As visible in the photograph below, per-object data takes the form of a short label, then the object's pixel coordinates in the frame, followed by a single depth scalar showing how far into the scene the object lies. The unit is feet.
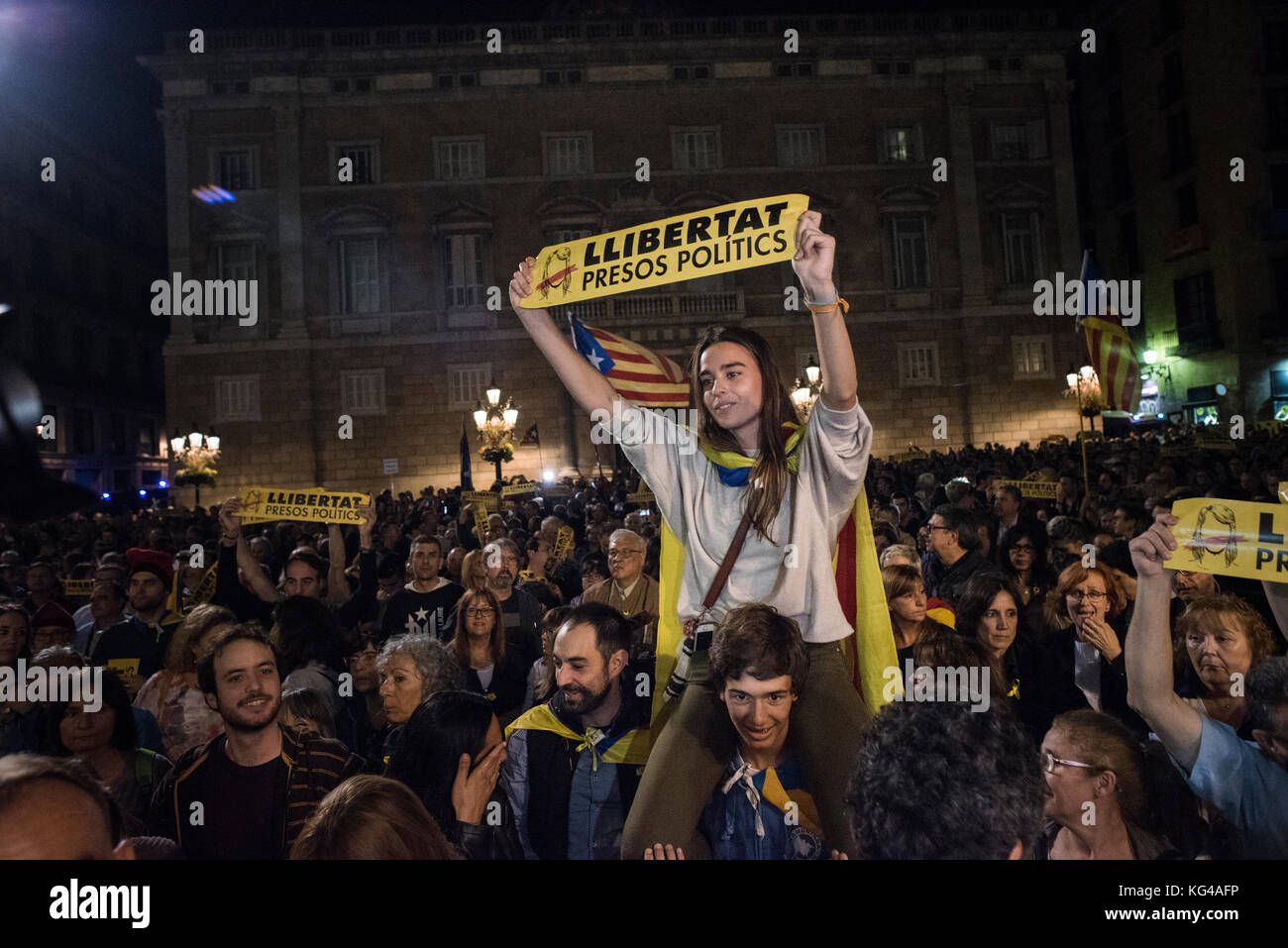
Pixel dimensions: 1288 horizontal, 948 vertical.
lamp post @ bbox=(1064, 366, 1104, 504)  44.47
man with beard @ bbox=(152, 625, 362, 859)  9.99
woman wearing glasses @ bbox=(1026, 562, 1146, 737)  12.51
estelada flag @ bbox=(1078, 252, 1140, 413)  28.45
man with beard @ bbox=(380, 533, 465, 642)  19.13
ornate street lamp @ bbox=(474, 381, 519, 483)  55.01
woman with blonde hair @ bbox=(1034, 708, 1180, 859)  8.34
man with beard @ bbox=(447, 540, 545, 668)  18.43
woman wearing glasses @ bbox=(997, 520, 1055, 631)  17.87
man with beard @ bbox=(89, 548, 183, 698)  17.49
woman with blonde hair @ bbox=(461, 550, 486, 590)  18.99
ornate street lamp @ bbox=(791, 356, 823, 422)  60.80
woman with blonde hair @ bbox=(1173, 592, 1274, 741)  10.47
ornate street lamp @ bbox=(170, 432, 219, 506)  62.90
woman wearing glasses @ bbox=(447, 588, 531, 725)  15.30
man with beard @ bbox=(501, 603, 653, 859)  10.21
